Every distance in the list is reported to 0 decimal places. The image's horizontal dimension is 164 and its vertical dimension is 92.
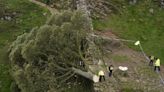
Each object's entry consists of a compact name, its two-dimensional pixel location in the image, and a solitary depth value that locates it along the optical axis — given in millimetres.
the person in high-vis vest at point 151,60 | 43397
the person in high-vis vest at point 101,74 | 38844
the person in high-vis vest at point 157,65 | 41331
